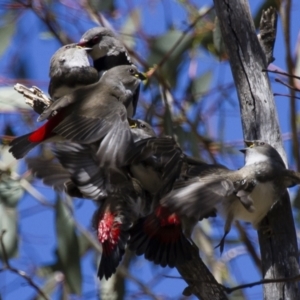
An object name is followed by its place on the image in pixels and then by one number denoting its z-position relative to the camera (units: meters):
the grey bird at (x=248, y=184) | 5.68
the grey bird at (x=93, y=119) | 5.94
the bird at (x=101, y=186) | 6.09
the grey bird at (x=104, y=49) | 8.43
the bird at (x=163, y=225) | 5.85
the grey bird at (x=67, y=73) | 7.29
